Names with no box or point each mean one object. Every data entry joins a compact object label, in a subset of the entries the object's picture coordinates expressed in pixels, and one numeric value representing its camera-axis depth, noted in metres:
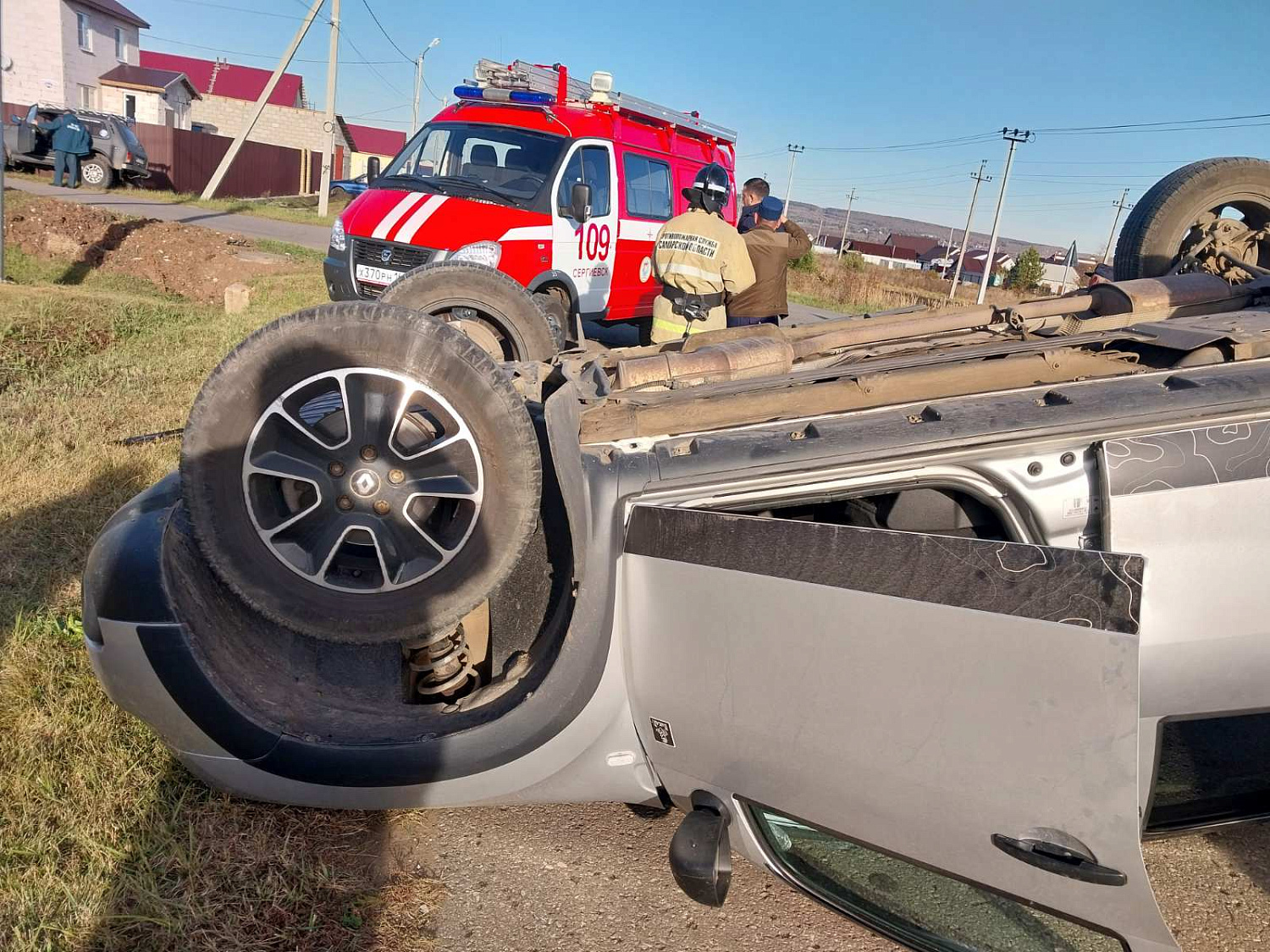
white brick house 40.47
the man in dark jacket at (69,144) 21.97
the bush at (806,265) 26.09
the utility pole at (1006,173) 39.16
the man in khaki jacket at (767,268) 6.80
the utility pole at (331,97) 22.41
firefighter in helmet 5.24
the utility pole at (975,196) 47.54
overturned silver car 1.61
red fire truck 7.60
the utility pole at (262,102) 21.02
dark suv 22.97
